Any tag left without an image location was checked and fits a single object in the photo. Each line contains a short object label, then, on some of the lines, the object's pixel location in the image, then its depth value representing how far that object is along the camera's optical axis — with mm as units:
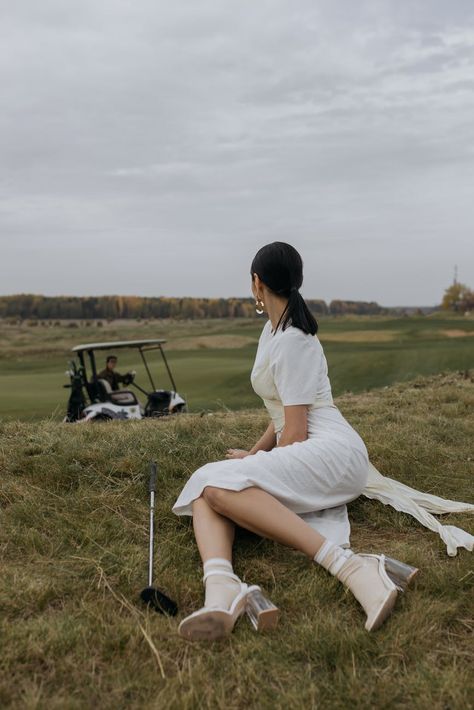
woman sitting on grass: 2676
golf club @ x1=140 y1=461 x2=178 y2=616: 2715
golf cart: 12508
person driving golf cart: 13852
